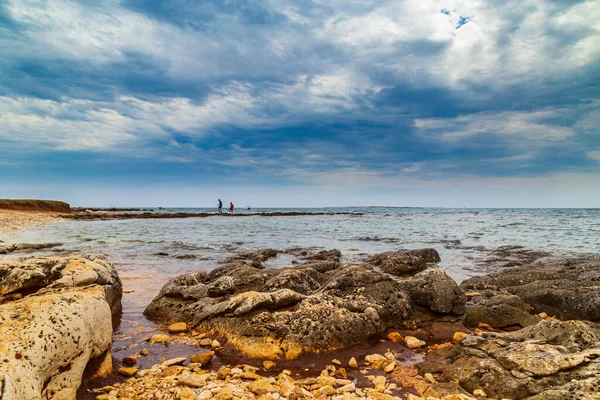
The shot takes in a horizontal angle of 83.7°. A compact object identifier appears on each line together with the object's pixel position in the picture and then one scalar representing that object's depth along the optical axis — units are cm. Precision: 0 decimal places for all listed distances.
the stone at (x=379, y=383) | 488
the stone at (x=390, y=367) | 555
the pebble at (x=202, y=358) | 579
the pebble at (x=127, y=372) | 523
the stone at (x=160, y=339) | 675
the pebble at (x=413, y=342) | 662
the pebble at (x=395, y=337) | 691
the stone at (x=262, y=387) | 456
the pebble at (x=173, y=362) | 558
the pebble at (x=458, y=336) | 700
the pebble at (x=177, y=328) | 741
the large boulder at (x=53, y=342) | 347
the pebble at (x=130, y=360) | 576
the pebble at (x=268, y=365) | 574
